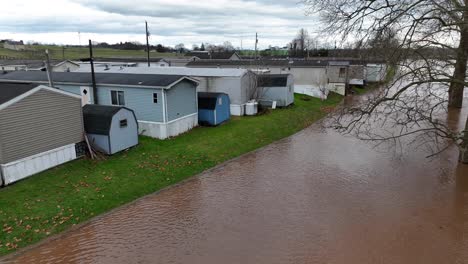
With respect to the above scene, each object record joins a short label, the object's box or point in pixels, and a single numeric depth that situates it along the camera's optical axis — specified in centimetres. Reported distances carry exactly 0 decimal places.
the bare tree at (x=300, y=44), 10188
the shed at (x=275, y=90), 3092
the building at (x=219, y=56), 7256
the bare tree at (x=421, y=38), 1388
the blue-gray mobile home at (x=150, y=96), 2034
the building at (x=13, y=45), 10042
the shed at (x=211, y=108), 2395
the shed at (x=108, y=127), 1691
